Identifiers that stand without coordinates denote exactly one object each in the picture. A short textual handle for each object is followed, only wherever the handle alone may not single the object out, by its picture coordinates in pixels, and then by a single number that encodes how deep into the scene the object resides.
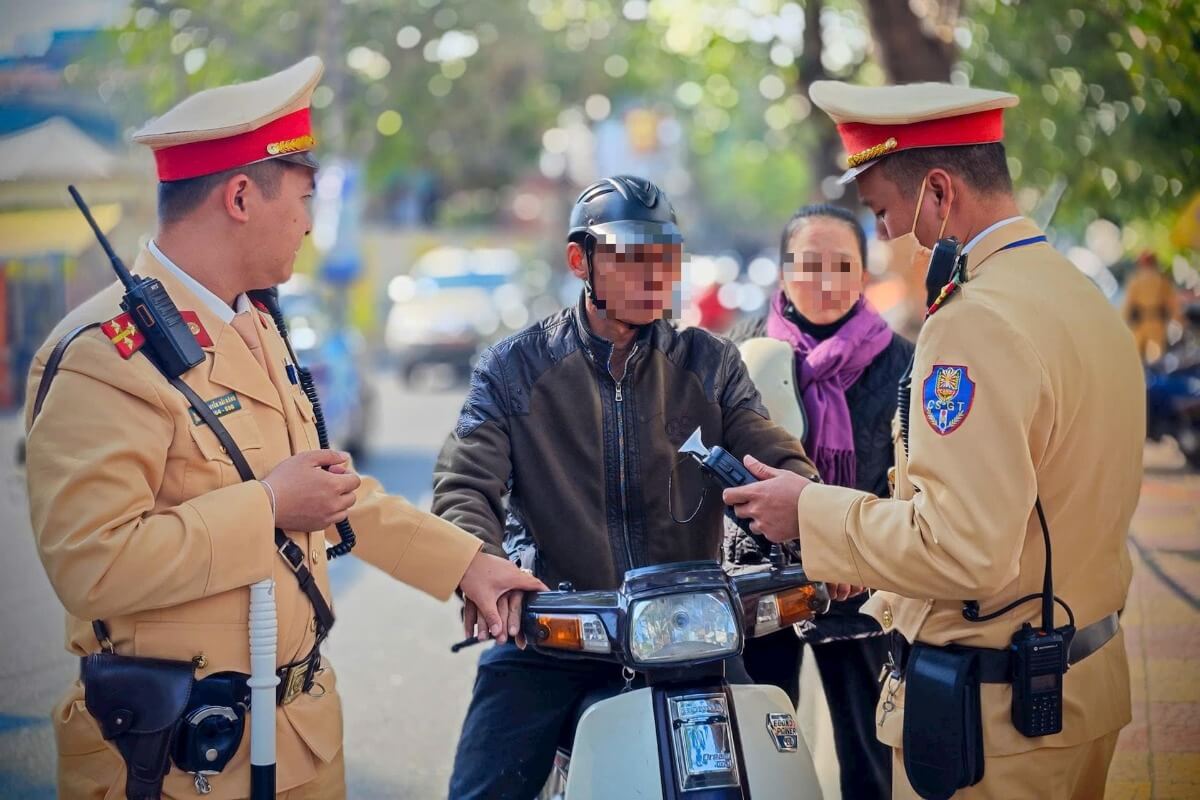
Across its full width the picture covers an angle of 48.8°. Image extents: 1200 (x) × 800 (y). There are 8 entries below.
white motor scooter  2.73
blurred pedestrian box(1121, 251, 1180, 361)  14.69
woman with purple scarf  4.04
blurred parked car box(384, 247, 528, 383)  25.06
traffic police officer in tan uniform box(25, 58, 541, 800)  2.51
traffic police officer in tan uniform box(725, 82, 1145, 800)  2.53
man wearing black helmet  3.27
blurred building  6.91
